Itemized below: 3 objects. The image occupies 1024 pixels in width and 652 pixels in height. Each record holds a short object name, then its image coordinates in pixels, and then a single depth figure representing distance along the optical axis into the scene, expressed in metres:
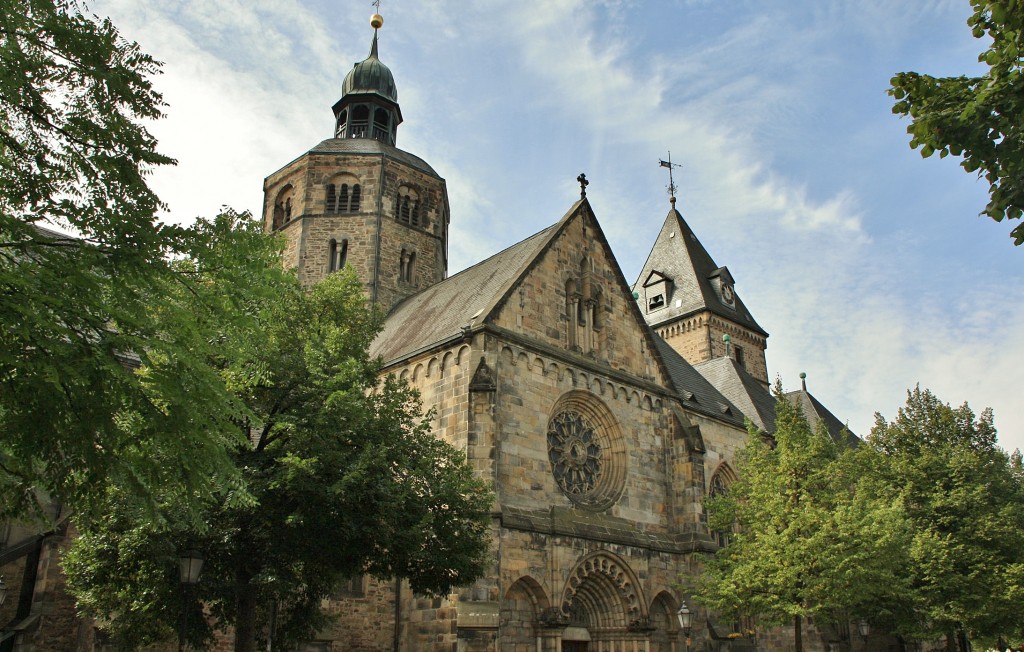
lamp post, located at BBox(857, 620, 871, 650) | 23.81
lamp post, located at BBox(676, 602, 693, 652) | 18.61
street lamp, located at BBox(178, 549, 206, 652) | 11.52
